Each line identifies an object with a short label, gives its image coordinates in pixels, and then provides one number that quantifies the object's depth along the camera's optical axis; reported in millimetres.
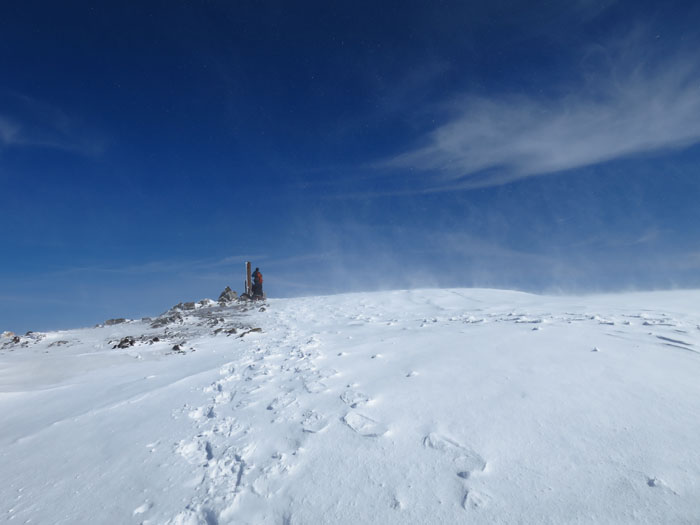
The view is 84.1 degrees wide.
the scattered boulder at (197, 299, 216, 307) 15374
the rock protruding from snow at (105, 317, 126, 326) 14008
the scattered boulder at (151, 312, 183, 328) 11584
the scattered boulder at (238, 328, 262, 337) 8278
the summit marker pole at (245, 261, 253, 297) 19078
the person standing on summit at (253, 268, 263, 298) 17391
